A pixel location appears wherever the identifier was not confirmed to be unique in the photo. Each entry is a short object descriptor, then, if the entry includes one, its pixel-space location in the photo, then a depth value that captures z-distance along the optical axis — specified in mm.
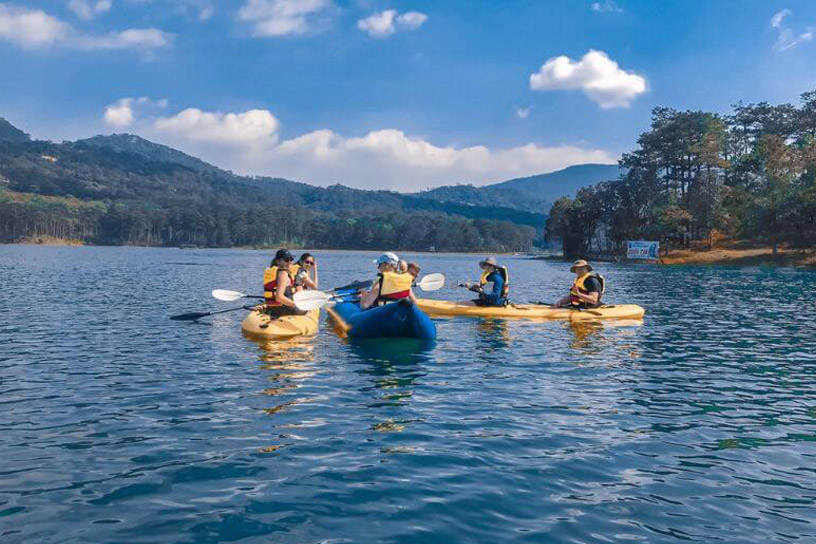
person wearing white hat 15648
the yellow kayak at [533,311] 19906
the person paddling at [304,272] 18869
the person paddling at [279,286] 15374
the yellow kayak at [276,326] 15867
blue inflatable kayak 15156
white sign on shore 81000
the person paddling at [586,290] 20141
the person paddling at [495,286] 21062
